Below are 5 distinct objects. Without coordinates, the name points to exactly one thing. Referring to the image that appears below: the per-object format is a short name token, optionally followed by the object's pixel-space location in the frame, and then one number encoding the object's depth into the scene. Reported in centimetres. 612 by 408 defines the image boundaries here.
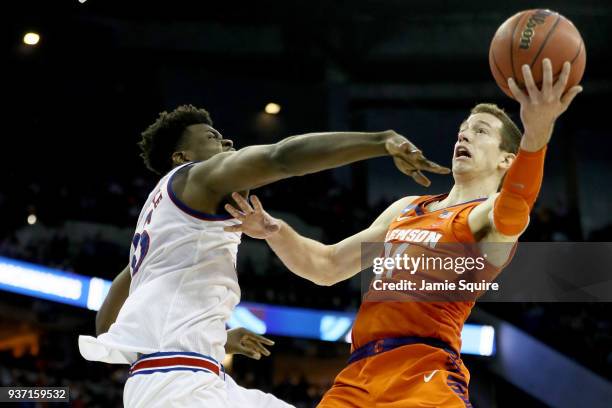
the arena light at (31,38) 1674
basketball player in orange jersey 323
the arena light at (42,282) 1332
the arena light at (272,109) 1823
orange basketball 319
